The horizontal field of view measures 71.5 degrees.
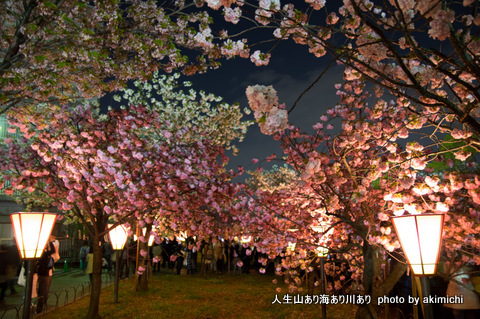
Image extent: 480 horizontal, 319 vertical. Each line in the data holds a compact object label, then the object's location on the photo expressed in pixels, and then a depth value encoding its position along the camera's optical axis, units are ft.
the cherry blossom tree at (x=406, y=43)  8.71
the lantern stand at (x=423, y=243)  11.22
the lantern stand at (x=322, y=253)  25.04
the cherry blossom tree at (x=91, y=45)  18.95
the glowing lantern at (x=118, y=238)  35.94
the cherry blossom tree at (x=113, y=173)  25.49
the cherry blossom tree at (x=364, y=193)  16.60
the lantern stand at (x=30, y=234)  15.20
